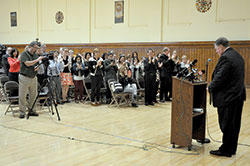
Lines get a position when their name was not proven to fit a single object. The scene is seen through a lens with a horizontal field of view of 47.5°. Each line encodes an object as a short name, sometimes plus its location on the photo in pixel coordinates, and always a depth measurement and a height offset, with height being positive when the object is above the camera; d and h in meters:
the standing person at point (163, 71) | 9.07 -0.71
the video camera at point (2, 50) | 10.26 -0.07
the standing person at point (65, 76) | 8.61 -0.83
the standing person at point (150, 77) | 8.50 -0.85
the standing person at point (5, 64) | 9.21 -0.52
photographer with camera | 6.35 -0.63
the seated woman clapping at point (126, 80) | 8.33 -0.92
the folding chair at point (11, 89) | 6.84 -1.03
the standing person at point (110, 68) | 8.51 -0.58
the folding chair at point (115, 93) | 8.11 -1.27
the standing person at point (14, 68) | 7.67 -0.54
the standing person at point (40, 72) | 7.86 -0.66
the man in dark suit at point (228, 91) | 4.00 -0.60
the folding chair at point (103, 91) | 8.97 -1.33
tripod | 6.44 -1.42
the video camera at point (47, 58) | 6.22 -0.21
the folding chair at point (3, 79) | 7.69 -0.84
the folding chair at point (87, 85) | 8.93 -1.19
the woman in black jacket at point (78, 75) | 8.77 -0.82
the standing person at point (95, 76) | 8.36 -0.81
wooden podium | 4.34 -0.98
